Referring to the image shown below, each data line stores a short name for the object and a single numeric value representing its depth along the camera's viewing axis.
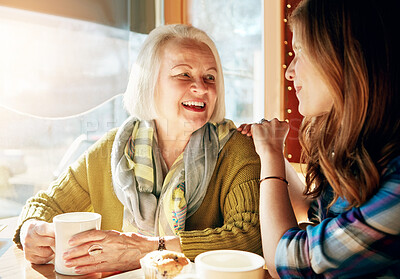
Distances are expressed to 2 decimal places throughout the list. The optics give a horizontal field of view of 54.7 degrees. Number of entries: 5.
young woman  0.74
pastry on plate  0.78
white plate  0.86
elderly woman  1.35
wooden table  0.94
